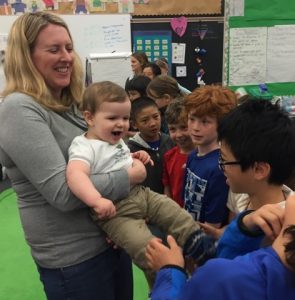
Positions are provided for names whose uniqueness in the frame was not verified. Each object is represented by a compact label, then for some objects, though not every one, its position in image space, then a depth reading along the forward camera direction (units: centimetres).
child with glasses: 115
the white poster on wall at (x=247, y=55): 435
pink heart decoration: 554
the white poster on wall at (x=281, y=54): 448
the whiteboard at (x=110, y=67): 528
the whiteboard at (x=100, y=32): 542
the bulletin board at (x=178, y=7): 548
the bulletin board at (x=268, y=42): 430
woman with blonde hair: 120
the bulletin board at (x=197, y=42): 556
